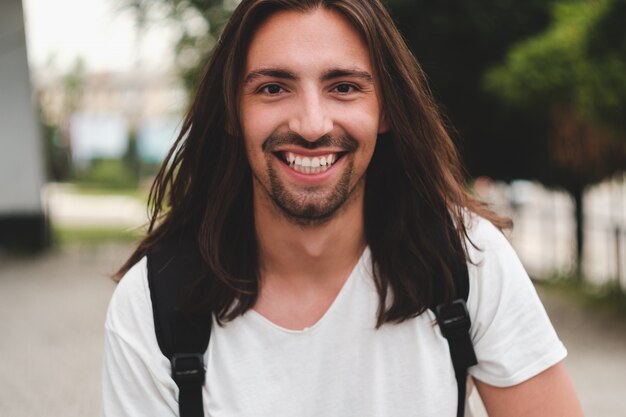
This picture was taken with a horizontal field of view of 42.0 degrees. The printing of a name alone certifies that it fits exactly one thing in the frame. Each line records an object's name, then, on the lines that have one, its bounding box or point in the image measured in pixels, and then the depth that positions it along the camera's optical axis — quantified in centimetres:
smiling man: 200
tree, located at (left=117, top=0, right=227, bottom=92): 998
